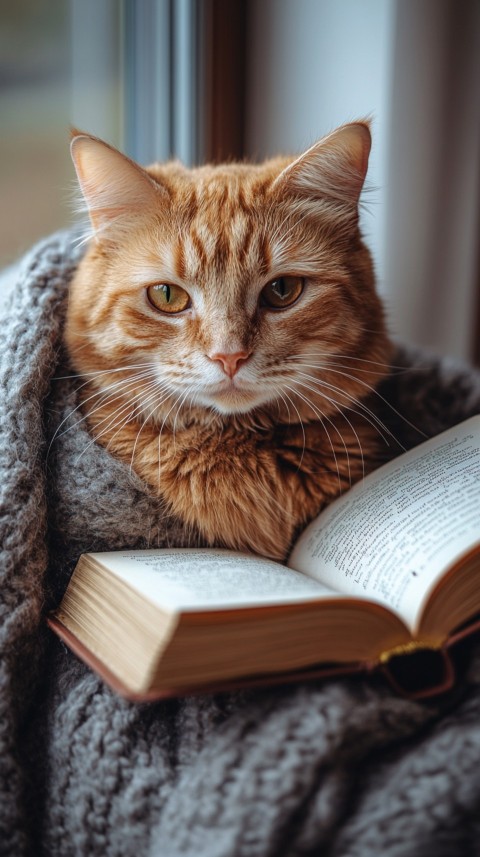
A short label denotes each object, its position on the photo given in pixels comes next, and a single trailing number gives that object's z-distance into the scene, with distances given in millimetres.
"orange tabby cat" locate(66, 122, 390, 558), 527
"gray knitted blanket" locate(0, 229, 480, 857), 444
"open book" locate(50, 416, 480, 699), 450
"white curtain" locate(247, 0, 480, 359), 716
